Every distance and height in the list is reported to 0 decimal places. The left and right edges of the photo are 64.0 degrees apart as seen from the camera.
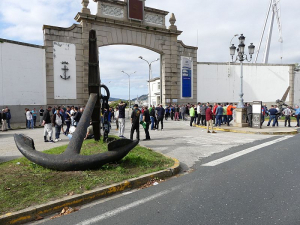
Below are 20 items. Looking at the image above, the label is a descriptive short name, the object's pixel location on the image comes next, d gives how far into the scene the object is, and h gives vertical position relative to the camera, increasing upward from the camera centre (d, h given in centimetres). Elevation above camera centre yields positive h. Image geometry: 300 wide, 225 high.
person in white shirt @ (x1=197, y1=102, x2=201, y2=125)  1820 -37
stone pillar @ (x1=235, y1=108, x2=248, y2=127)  1642 -72
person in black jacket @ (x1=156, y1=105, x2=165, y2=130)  1571 -41
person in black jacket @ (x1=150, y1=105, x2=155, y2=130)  1588 -61
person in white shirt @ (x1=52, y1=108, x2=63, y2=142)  1130 -69
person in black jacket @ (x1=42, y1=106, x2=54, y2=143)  1064 -79
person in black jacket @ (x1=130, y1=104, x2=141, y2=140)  1048 -48
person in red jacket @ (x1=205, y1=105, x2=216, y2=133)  1317 -47
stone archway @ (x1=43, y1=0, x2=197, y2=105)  2091 +669
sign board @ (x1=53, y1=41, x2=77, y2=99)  2098 +337
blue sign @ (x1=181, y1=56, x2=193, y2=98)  2827 +364
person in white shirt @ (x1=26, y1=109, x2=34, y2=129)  1683 -68
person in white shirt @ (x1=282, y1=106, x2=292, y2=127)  1648 -46
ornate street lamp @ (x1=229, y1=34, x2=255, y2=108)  1631 +395
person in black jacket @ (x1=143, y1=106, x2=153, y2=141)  1126 -57
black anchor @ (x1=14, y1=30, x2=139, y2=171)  495 -100
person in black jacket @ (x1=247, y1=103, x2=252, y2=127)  1621 -51
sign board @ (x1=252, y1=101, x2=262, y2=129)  1550 -50
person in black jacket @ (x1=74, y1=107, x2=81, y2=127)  1146 -42
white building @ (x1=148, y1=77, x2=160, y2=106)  4541 +329
